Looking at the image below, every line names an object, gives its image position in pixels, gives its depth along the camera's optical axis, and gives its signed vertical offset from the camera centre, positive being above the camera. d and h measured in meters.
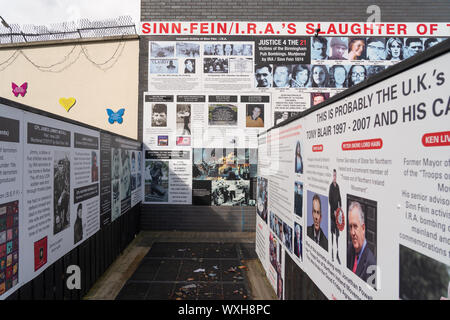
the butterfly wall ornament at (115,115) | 8.45 +1.30
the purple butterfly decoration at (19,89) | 8.68 +2.12
